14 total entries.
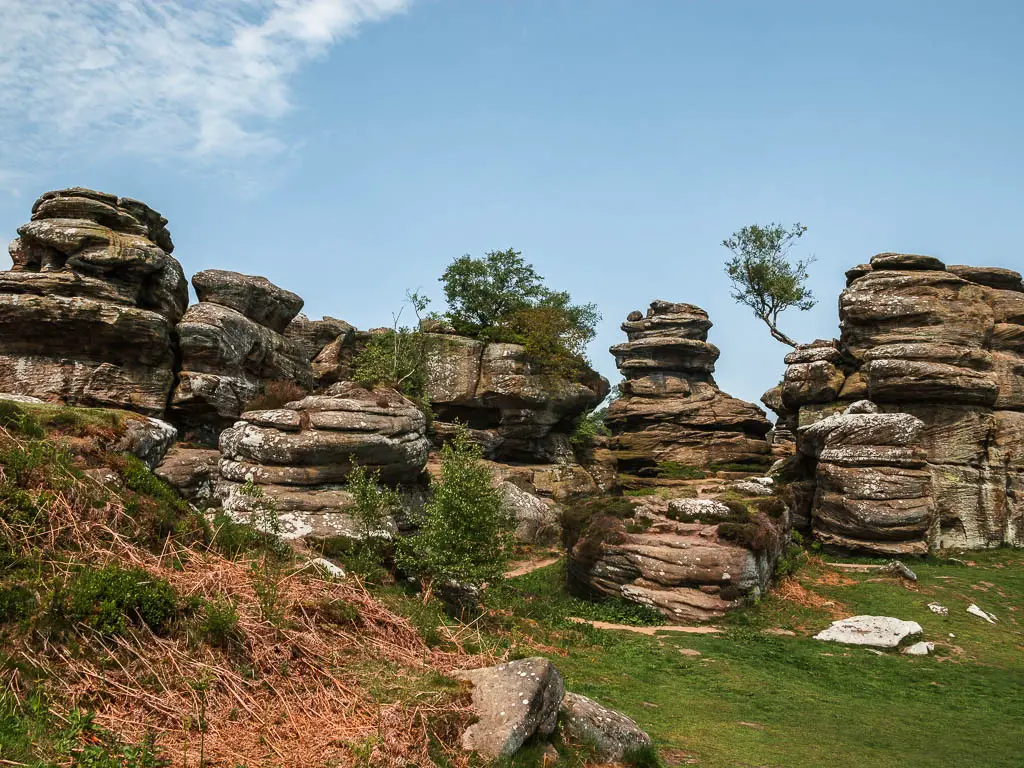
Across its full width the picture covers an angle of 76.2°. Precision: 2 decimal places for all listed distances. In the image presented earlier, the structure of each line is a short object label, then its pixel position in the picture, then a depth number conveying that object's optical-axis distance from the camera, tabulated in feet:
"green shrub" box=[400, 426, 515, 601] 62.03
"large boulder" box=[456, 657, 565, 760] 27.53
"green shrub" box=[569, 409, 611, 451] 187.32
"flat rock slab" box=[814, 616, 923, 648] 74.02
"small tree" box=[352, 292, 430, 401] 128.98
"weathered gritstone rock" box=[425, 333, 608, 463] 165.78
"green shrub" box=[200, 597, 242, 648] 28.73
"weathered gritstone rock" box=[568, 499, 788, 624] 84.28
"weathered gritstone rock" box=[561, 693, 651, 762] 32.50
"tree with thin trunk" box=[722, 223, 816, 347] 203.41
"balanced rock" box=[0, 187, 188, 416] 102.01
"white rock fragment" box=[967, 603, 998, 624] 85.91
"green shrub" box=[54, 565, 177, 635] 26.21
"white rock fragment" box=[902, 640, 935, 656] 72.18
